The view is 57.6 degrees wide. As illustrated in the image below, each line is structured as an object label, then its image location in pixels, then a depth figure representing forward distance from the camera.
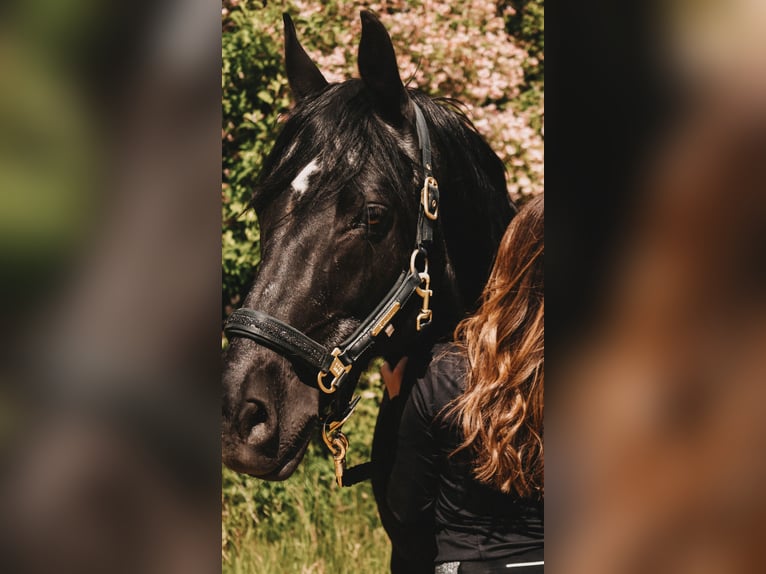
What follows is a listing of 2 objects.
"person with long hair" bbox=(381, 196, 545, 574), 1.59
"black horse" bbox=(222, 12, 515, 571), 1.60
